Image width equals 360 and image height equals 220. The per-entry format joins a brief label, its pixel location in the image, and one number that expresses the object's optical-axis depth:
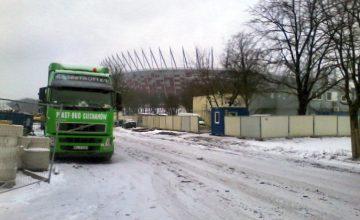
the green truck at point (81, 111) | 16.45
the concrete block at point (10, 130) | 10.28
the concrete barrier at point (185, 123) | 48.88
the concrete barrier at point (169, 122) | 54.36
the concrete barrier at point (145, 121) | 64.75
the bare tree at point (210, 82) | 58.42
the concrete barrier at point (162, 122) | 56.91
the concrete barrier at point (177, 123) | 51.72
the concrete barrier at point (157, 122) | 59.72
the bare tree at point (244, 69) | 43.44
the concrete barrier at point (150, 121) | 62.29
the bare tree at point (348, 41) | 20.39
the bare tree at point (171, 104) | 87.44
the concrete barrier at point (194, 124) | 47.09
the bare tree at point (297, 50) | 39.47
